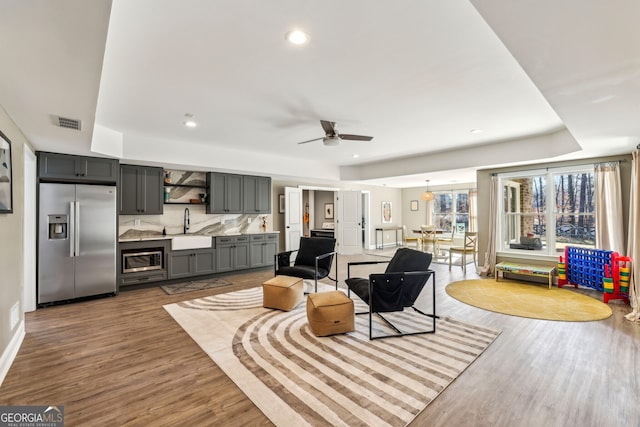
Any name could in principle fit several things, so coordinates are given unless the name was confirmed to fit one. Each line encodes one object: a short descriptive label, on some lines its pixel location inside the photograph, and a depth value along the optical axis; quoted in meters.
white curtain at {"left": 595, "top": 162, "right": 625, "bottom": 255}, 4.56
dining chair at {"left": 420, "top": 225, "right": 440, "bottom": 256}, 7.79
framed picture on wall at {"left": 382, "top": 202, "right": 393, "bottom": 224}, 10.50
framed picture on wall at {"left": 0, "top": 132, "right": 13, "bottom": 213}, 2.41
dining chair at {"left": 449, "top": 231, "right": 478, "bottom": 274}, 6.62
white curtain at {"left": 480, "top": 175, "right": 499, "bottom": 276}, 6.04
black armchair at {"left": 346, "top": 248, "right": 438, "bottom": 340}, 3.02
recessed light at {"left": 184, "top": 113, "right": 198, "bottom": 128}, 3.86
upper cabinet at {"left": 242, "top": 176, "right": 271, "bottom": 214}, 6.54
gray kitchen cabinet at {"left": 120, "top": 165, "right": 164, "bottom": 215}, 5.06
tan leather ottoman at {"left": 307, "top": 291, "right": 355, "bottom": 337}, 2.98
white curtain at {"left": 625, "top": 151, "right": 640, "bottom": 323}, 3.84
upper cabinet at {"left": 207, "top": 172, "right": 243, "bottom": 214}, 6.02
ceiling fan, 3.74
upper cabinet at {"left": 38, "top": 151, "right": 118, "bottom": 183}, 4.05
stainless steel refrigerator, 4.05
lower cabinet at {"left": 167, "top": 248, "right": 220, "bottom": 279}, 5.34
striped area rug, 1.94
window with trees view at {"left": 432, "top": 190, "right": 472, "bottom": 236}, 9.88
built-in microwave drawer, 4.91
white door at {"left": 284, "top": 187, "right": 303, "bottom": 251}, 7.57
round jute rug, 3.71
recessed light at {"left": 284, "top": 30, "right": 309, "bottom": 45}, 2.09
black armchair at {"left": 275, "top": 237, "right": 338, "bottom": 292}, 4.24
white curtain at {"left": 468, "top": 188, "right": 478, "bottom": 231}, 9.40
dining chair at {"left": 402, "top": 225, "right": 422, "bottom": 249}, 8.43
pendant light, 9.00
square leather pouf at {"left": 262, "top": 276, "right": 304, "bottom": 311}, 3.74
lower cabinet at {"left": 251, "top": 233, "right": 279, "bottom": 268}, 6.45
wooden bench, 5.10
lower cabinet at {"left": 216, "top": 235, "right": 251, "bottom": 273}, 5.91
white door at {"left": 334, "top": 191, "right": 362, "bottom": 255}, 8.69
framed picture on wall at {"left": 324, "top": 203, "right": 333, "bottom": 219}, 10.44
